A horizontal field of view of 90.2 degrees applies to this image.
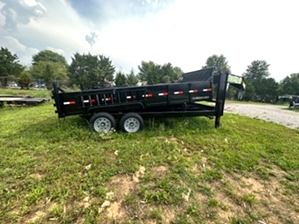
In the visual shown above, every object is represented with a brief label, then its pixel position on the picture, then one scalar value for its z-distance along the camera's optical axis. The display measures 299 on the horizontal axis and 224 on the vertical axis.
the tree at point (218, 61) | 42.64
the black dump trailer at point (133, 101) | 4.07
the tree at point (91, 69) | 40.17
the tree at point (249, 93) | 35.45
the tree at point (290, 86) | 34.53
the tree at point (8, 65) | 34.12
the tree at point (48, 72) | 32.72
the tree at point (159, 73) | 37.73
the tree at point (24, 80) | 26.93
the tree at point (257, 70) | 46.68
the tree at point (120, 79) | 38.57
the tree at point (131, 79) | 38.40
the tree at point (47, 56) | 56.41
